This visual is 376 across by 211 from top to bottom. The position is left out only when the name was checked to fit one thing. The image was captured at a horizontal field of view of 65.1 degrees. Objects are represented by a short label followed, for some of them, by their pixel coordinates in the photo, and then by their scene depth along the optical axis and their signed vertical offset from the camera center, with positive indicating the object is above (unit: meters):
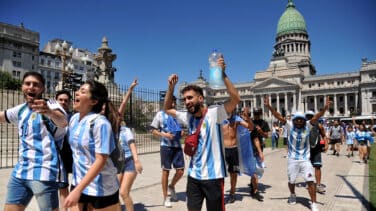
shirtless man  6.16 -0.64
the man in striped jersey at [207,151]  3.22 -0.46
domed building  79.12 +8.02
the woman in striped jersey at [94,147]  2.50 -0.32
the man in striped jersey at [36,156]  2.77 -0.45
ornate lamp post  16.61 +3.38
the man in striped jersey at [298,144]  5.59 -0.65
